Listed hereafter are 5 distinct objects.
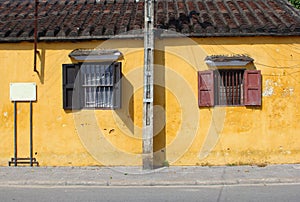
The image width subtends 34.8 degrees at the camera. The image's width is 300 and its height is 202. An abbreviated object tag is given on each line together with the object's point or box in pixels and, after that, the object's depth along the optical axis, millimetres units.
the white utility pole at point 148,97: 12477
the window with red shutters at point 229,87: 13078
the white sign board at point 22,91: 13508
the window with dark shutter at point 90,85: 13281
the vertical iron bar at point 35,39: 13164
